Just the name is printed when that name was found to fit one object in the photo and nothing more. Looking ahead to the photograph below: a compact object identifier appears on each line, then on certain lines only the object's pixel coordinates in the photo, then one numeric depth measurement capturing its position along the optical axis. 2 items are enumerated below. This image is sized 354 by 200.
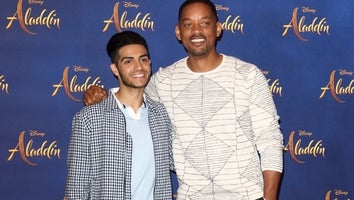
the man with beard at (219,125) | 2.23
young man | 2.12
